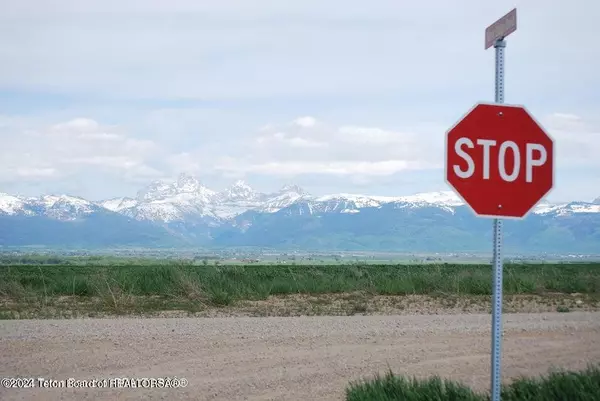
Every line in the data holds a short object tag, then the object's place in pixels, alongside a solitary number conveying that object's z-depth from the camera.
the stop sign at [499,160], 6.29
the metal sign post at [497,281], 6.25
